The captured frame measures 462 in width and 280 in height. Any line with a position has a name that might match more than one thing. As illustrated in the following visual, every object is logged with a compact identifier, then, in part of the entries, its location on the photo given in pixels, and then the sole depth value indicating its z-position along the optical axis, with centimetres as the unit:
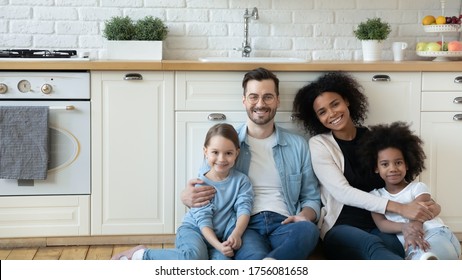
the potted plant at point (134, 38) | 364
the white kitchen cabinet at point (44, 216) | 334
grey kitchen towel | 325
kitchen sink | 356
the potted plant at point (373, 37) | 384
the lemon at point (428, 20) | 384
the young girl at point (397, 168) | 299
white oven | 328
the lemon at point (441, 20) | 380
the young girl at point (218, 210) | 286
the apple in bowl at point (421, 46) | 383
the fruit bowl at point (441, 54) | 368
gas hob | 340
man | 300
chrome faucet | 385
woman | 295
